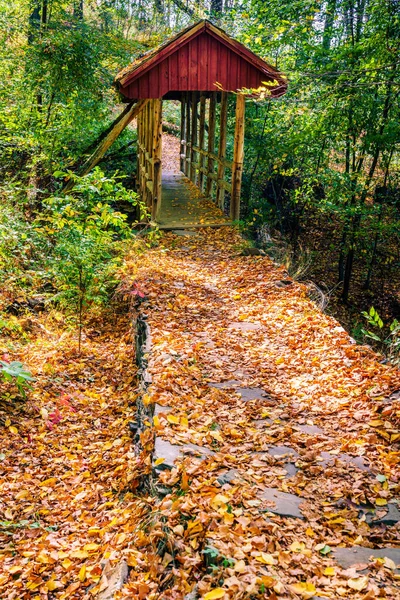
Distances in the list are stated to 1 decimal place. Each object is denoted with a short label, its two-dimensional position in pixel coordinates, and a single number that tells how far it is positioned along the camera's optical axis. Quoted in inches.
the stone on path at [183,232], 458.0
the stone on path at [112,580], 134.3
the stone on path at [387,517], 146.6
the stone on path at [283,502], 146.7
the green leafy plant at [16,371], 138.0
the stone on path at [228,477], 156.7
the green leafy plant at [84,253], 302.2
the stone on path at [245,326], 282.8
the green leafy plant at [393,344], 205.2
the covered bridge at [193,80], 414.3
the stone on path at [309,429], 190.4
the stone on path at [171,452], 163.5
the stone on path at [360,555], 129.6
